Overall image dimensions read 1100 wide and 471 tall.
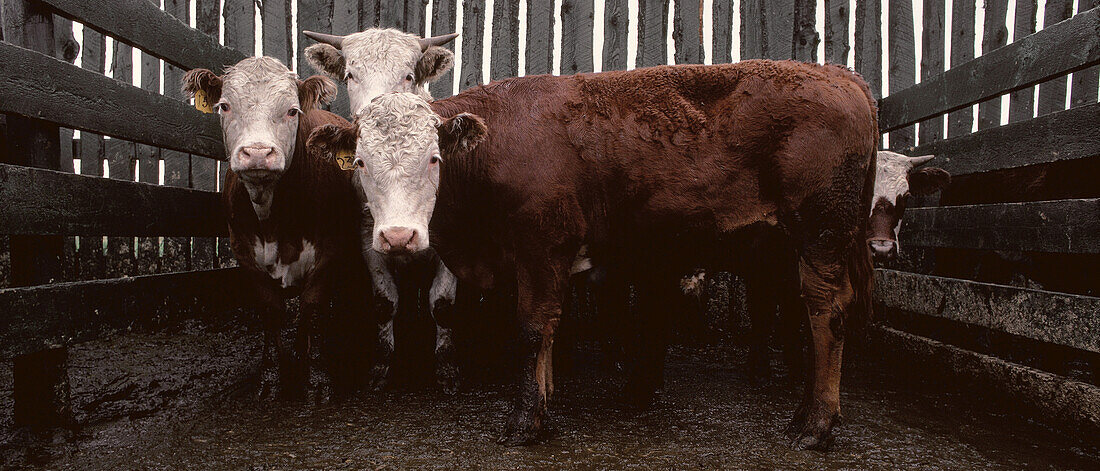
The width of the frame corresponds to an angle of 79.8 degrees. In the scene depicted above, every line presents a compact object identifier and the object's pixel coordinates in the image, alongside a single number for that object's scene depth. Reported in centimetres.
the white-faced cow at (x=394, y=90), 470
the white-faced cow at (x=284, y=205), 410
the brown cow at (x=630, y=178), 347
